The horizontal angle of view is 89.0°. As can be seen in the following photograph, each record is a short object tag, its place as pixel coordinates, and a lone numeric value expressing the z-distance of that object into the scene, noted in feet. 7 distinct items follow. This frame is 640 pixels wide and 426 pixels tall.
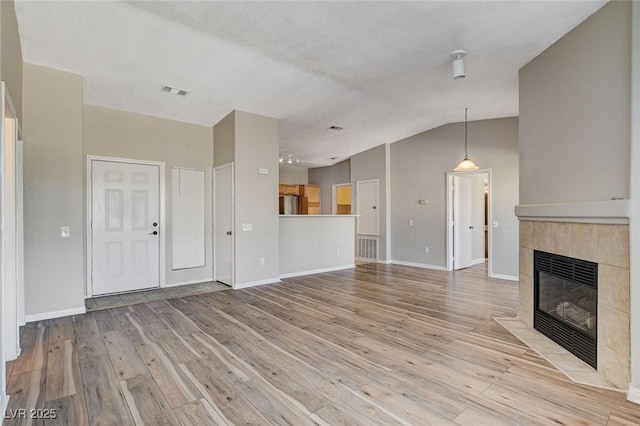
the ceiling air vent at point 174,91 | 14.25
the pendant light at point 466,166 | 18.74
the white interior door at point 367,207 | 26.48
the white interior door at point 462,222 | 22.36
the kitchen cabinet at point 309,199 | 32.76
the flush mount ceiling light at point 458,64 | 11.53
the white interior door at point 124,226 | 15.47
